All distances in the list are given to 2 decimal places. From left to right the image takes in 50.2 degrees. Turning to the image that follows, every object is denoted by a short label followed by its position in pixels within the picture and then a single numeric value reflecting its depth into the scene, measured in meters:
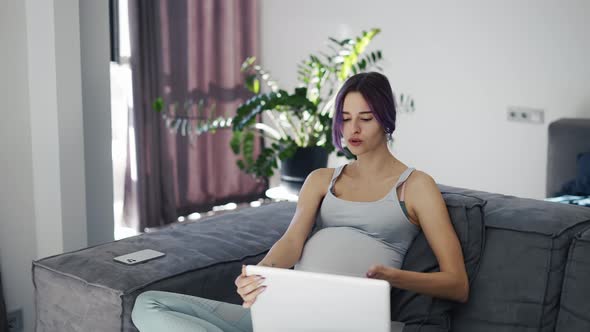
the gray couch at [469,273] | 1.48
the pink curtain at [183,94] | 3.99
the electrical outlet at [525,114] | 3.43
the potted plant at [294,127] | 3.13
